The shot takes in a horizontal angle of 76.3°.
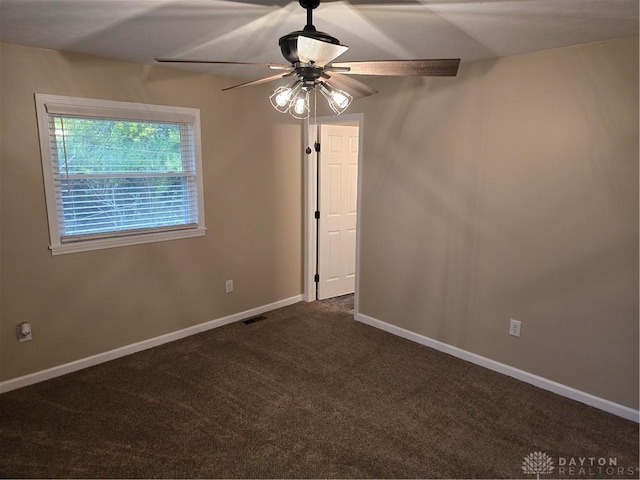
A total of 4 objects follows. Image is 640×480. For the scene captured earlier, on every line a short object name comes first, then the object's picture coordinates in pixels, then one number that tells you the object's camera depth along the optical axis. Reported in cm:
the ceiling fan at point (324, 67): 153
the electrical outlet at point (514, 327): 299
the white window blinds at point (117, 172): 283
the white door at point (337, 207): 443
